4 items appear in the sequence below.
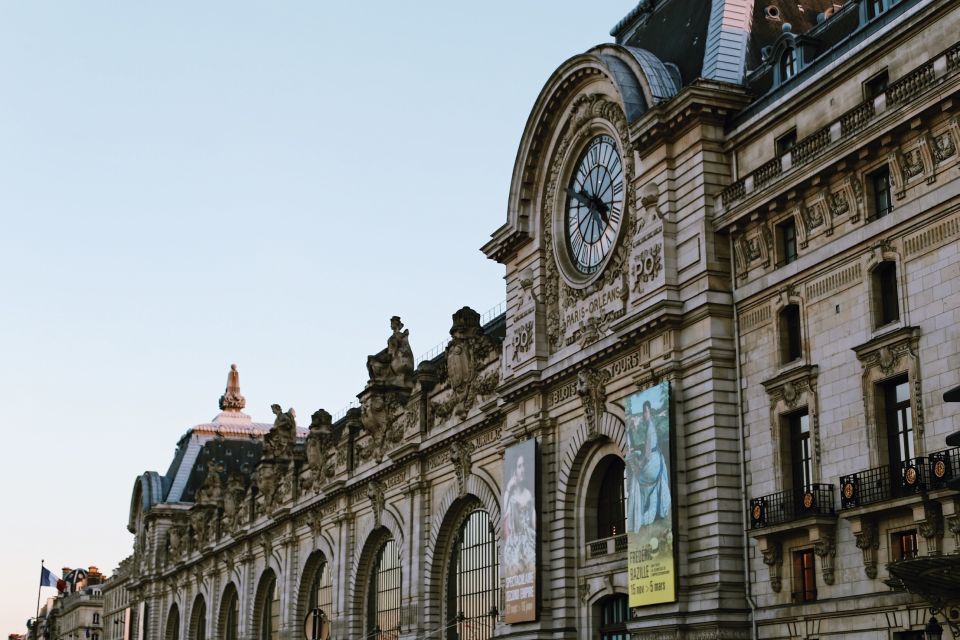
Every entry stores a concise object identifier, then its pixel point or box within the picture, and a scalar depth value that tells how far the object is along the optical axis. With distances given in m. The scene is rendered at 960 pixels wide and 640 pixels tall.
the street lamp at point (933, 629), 32.47
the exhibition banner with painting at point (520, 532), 53.81
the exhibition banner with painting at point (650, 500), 44.38
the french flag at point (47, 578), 149.12
